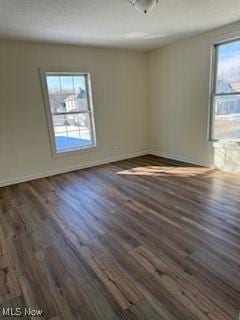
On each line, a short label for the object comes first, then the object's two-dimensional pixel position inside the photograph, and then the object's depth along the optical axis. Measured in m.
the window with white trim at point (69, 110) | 4.28
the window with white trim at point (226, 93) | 3.70
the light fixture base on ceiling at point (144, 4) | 2.20
